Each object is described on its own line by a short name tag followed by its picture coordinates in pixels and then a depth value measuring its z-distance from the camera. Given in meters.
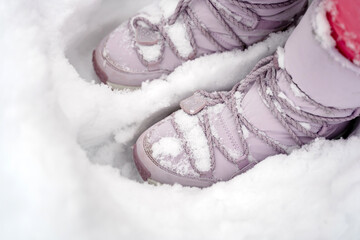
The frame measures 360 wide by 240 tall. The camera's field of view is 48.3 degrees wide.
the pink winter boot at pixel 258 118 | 0.52
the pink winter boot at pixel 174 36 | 0.69
